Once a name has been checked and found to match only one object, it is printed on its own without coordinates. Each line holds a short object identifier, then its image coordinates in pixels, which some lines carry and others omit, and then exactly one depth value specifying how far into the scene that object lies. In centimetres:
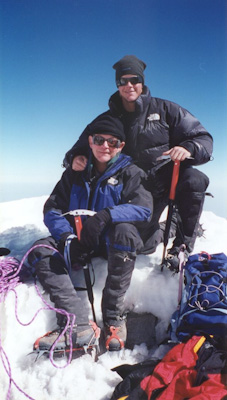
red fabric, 168
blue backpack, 232
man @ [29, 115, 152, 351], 268
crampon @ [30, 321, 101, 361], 249
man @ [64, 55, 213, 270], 322
